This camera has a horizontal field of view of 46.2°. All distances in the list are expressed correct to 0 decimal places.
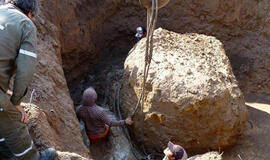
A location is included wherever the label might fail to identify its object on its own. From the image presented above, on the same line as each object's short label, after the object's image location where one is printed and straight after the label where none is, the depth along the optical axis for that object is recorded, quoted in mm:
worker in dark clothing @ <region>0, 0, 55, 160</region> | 2295
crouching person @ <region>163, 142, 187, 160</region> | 3305
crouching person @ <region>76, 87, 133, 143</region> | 3928
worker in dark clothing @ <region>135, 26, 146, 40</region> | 5598
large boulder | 3867
